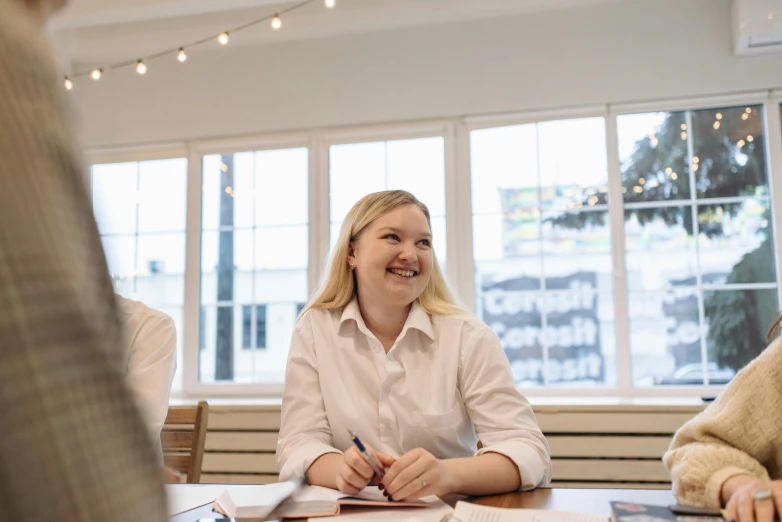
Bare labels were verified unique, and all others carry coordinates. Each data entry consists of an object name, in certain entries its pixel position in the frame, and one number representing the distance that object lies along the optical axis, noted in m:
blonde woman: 1.61
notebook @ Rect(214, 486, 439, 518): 1.20
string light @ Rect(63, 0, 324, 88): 3.56
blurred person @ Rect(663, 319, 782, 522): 1.23
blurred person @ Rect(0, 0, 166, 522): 0.25
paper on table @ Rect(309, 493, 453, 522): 1.16
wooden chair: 1.80
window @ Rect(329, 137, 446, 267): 4.10
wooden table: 1.23
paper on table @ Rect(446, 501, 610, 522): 1.14
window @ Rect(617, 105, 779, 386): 3.62
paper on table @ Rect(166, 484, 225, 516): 1.31
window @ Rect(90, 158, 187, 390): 4.44
